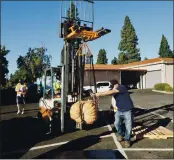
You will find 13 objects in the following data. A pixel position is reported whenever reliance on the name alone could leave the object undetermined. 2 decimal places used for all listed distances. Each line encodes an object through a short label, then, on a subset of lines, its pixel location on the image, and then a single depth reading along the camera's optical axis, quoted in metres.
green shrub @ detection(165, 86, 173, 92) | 30.95
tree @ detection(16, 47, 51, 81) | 60.03
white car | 30.18
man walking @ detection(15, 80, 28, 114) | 13.80
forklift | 8.48
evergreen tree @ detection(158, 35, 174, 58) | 74.56
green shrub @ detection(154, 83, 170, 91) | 32.21
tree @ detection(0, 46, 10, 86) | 53.46
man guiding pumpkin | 7.47
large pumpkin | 7.46
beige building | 34.97
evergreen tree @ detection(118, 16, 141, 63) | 69.62
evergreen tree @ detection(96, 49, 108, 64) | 77.38
